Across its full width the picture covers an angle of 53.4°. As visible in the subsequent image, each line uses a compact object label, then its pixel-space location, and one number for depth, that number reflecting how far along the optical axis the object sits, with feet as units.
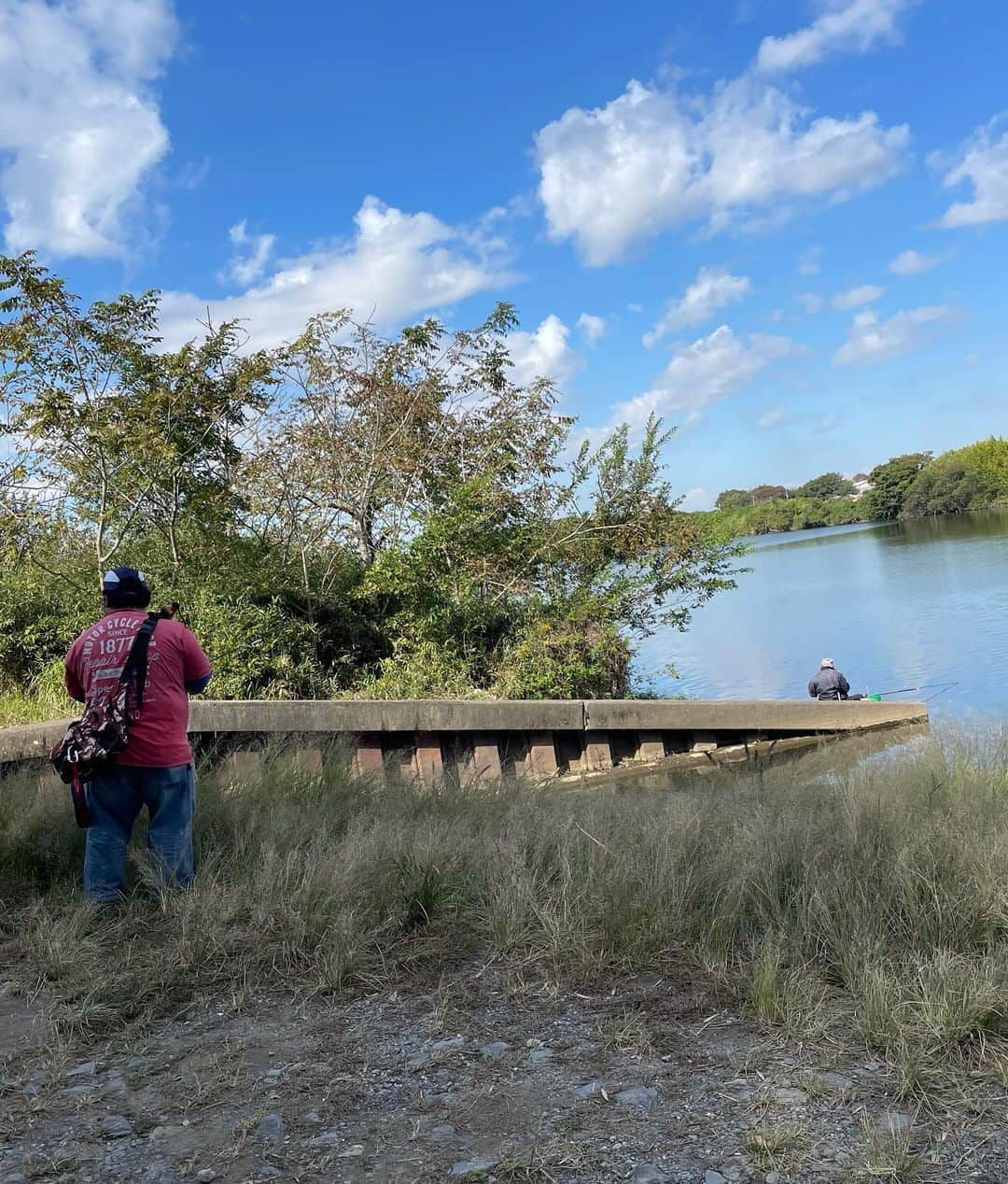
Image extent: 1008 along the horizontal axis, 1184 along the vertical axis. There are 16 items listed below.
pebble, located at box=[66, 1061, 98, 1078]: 11.53
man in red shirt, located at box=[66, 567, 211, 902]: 17.52
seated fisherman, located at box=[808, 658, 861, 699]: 55.67
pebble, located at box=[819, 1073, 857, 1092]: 10.30
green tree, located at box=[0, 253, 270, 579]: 35.70
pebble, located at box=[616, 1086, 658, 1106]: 10.40
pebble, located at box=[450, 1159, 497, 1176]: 9.29
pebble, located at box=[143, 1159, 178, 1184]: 9.41
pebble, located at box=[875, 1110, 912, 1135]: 9.38
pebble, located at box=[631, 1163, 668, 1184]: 9.07
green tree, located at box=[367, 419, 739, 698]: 41.70
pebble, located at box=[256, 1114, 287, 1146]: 10.01
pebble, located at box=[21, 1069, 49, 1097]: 11.10
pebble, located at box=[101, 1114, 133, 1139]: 10.26
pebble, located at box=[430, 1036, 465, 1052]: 11.88
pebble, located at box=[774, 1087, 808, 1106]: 10.11
